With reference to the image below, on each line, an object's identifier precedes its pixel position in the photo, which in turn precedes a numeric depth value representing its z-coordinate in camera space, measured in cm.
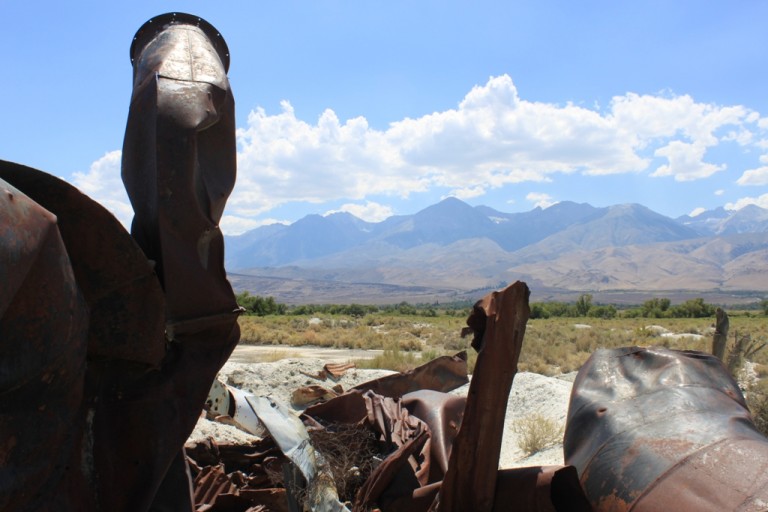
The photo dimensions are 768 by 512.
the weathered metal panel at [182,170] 241
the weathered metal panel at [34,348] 166
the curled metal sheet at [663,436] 321
